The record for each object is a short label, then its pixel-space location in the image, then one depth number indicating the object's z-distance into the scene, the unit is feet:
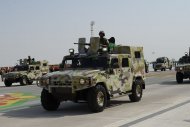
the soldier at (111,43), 50.40
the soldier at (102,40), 48.91
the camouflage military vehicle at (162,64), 206.59
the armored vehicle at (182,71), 88.94
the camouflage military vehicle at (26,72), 112.06
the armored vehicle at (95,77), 41.81
